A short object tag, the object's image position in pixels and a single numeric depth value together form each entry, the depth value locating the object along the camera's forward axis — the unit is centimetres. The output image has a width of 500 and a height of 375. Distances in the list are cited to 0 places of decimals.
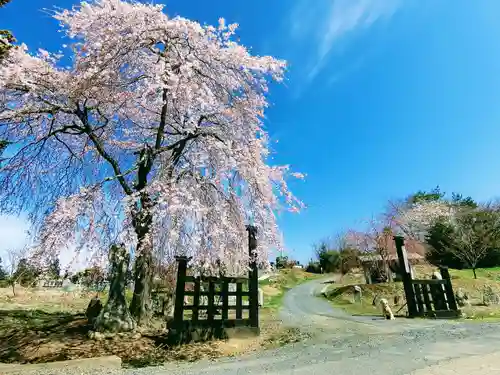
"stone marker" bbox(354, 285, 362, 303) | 2038
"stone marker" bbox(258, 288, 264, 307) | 1981
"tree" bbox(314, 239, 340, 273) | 4501
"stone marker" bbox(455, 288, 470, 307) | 1584
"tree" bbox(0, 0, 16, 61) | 784
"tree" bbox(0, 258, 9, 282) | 3078
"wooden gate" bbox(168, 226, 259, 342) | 797
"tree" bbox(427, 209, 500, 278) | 2694
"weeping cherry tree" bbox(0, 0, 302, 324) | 792
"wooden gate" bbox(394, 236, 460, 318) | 1159
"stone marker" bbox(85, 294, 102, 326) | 936
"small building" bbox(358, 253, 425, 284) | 2491
